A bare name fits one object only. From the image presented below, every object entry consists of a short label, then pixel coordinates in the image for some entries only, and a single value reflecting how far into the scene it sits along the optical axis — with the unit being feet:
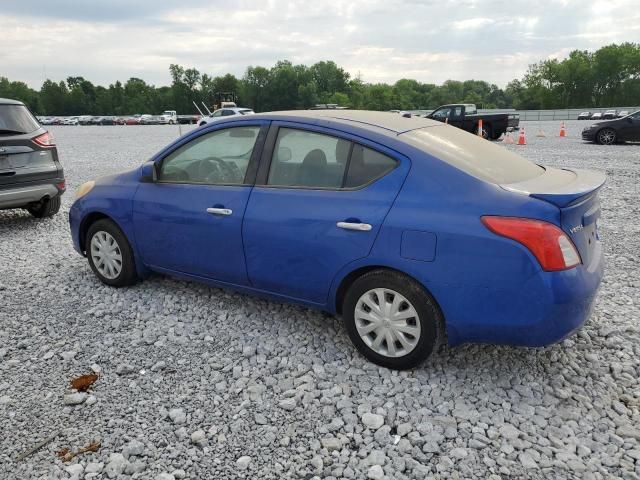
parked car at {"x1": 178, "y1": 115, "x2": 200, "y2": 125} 198.33
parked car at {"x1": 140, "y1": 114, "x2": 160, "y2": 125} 220.84
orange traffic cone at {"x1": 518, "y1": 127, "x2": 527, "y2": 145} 66.18
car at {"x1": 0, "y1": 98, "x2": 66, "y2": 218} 22.56
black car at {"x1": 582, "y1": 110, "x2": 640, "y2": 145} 58.44
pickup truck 70.74
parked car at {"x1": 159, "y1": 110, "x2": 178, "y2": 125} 212.25
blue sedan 9.57
